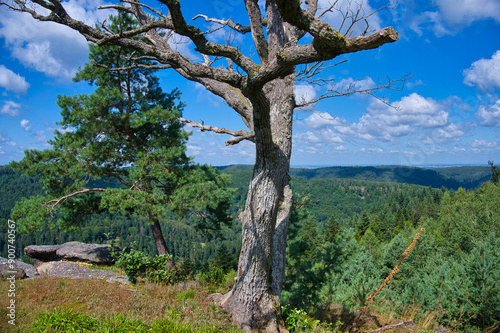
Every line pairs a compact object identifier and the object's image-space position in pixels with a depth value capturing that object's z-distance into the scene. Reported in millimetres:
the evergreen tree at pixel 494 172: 48644
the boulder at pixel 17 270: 6531
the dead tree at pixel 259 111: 2957
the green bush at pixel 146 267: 5652
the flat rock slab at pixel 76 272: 7443
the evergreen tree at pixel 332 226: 39344
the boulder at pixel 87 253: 11637
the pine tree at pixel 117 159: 8453
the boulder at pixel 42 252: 12352
